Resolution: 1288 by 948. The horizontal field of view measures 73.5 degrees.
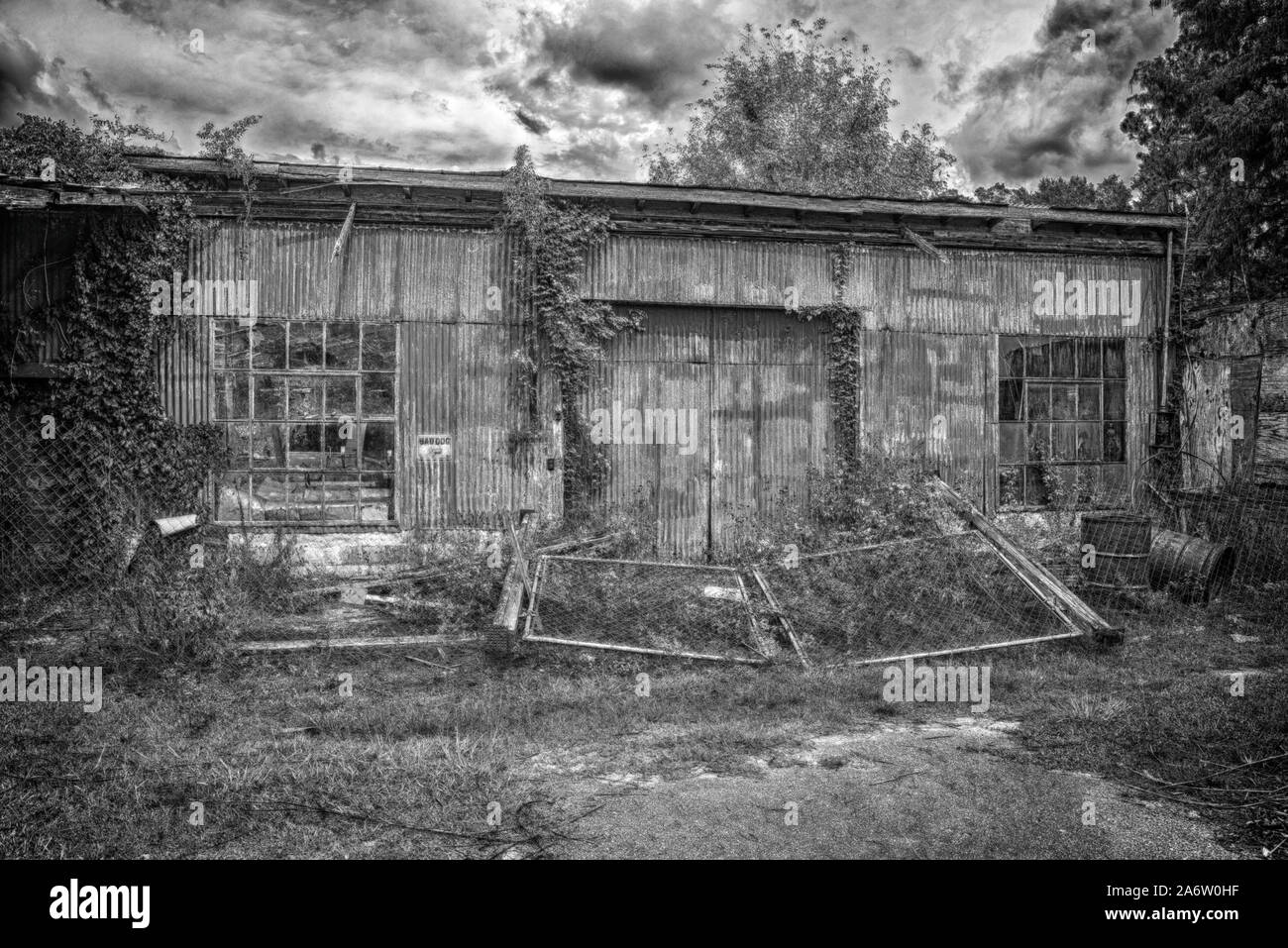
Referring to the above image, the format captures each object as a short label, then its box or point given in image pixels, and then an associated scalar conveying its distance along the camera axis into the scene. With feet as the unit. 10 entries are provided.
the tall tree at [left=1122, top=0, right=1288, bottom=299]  48.39
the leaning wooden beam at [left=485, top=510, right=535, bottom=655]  24.22
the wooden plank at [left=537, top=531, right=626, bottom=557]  34.01
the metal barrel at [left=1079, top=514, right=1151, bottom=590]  31.96
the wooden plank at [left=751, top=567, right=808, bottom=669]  25.04
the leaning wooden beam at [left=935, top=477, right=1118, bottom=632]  26.05
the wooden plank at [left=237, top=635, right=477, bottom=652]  24.47
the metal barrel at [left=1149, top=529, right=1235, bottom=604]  31.35
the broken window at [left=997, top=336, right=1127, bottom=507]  41.45
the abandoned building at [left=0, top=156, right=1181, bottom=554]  35.53
